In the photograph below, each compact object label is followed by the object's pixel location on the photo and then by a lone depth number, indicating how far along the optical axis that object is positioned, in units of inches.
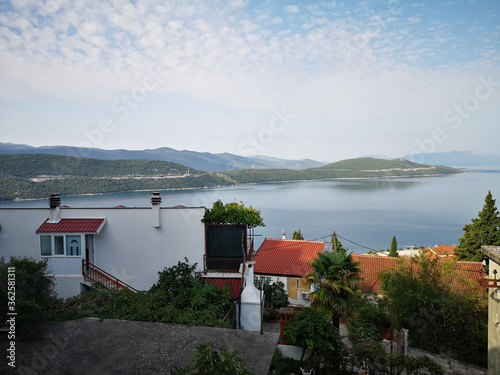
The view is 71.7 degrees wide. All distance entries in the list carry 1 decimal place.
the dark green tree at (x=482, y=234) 928.3
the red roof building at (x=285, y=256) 775.1
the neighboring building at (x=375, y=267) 798.9
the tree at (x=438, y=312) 390.9
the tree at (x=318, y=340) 247.8
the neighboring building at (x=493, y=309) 238.1
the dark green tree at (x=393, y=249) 1262.3
